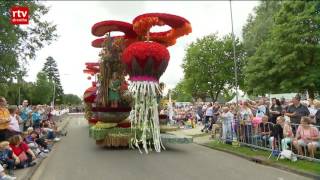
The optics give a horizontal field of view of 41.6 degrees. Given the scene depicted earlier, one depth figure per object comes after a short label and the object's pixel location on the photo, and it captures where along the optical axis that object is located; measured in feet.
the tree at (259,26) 137.28
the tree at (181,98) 327.65
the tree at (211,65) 164.25
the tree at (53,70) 381.40
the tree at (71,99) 453.90
